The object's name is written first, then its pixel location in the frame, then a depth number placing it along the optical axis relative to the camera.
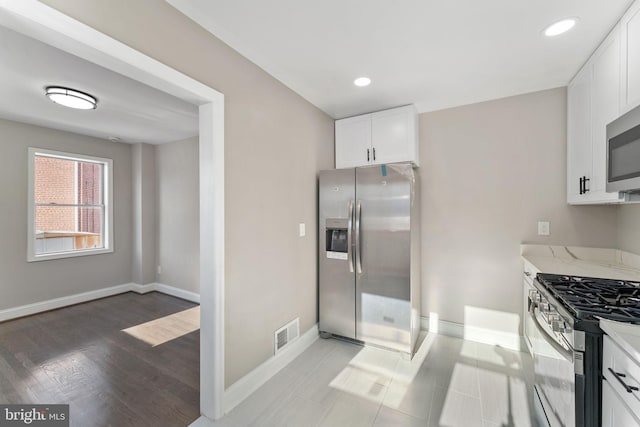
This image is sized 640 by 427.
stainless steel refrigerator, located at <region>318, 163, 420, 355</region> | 2.47
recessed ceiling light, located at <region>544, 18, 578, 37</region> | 1.63
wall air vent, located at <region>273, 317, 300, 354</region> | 2.31
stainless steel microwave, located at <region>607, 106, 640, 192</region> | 1.32
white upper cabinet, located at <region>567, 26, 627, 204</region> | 1.66
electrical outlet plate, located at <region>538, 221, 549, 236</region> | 2.52
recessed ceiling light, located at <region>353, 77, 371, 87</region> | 2.32
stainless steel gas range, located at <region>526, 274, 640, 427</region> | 1.11
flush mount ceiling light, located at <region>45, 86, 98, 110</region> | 2.41
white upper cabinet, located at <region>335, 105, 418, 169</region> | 2.82
